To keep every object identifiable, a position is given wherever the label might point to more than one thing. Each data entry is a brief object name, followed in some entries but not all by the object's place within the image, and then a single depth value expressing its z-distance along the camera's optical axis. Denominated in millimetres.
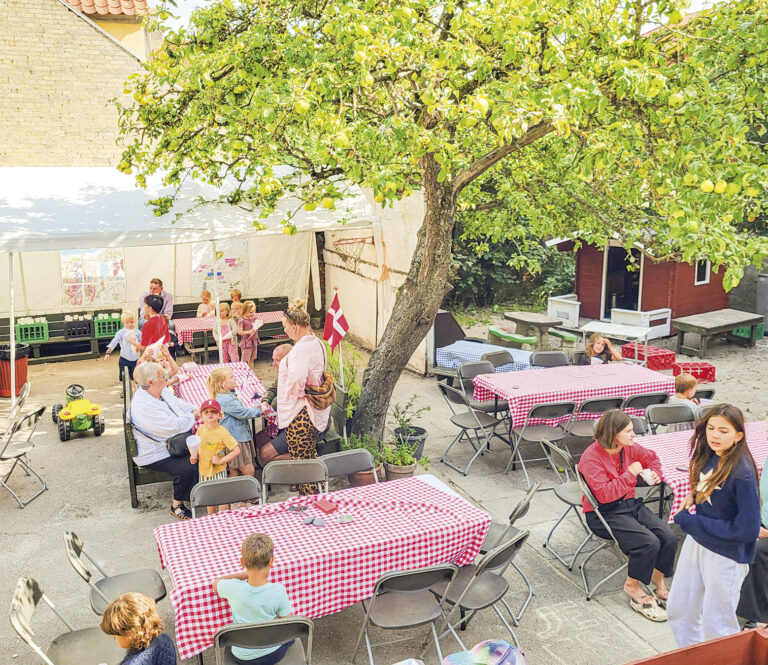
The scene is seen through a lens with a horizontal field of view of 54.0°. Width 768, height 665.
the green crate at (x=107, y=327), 13062
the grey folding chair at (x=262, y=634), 4039
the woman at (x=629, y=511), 5574
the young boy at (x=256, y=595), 4238
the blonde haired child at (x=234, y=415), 6957
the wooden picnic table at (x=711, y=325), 13117
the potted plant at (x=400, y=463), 7496
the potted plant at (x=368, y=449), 7254
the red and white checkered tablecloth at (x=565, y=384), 8180
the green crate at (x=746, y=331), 14000
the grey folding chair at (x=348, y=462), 6465
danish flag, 8242
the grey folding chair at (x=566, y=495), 6207
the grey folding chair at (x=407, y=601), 4566
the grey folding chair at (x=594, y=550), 5707
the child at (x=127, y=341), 10216
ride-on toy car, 9117
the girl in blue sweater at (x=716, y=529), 4312
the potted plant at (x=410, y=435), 8047
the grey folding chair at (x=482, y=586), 4882
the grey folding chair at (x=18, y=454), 7430
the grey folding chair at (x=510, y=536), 5505
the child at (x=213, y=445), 6441
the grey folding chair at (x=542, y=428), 7578
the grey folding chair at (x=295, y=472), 6250
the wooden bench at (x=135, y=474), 7262
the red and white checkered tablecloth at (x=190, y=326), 12008
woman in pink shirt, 7113
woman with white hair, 7016
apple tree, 5652
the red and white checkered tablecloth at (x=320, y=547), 4457
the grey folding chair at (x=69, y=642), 4312
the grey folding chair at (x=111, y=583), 4871
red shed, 14547
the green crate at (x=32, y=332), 12578
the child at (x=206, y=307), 12375
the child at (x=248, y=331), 11609
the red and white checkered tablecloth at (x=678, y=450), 5883
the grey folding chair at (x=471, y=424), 8367
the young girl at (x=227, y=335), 10914
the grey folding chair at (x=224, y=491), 5781
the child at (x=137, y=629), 3609
